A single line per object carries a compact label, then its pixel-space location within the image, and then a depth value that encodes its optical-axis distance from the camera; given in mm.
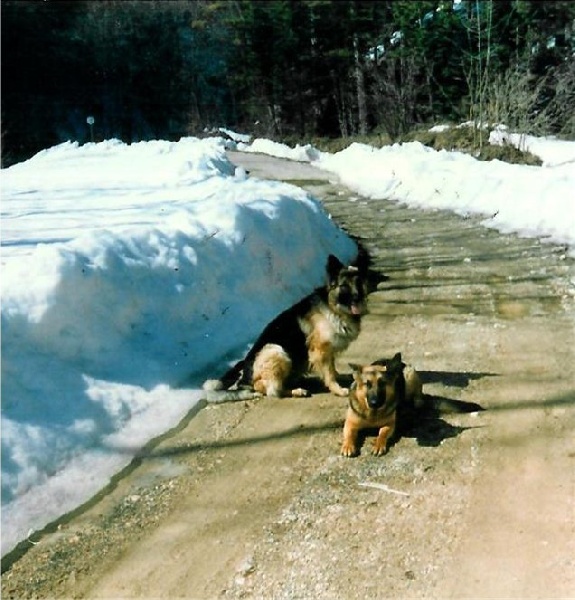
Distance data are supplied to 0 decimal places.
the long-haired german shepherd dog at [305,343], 5848
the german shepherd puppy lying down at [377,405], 4770
